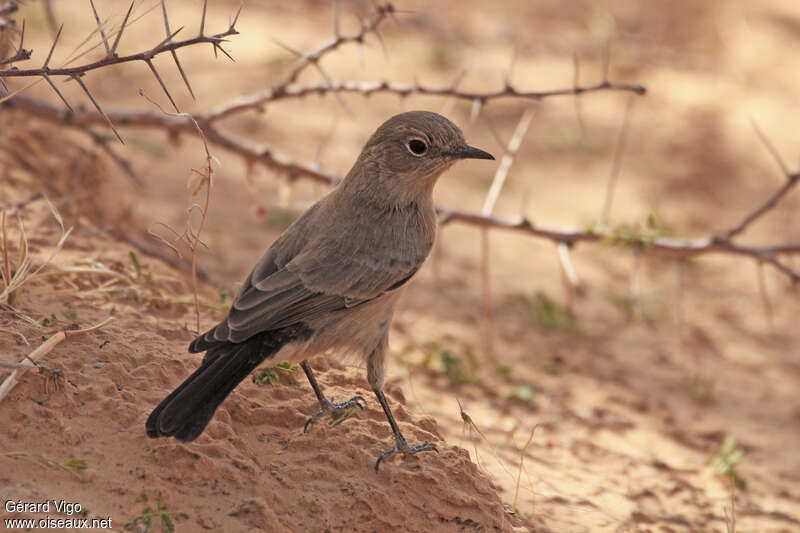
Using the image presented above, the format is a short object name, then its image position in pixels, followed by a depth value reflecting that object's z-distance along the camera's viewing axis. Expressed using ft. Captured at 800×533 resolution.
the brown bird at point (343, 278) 22.11
